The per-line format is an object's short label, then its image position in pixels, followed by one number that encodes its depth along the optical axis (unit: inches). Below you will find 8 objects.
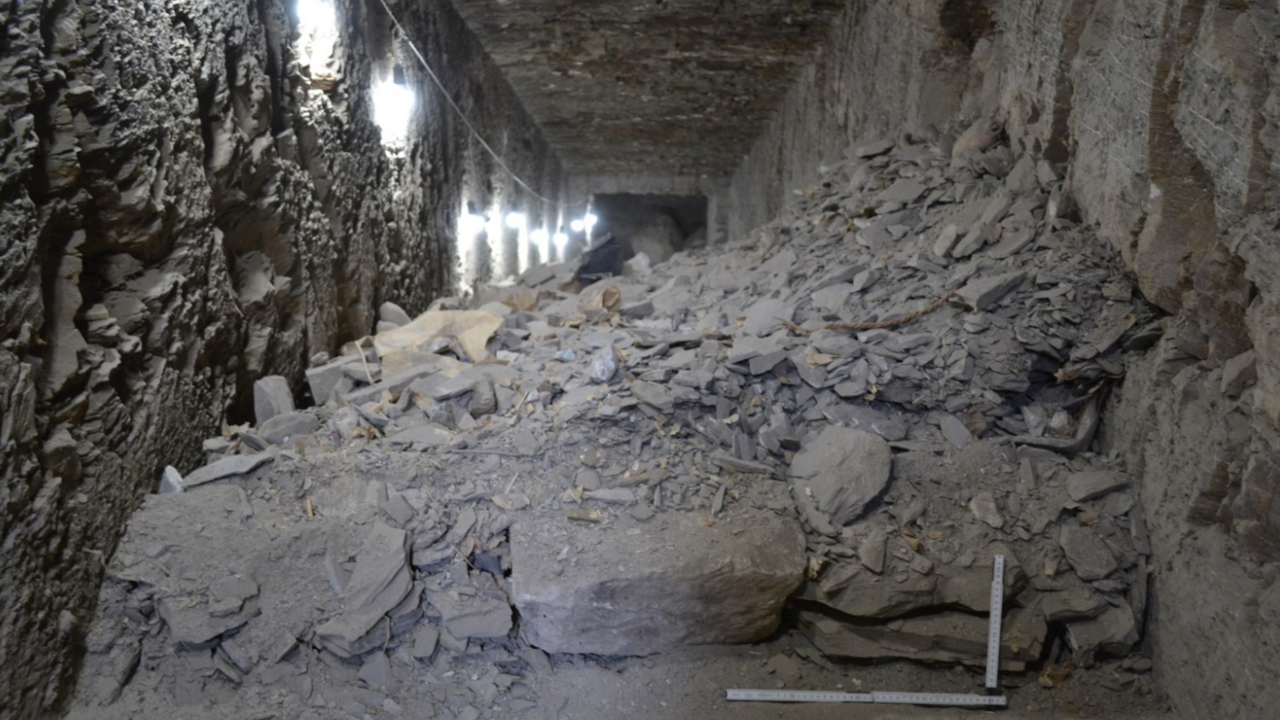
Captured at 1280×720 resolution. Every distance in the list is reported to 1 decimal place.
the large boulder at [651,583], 122.3
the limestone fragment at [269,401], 160.9
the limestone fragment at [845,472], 134.1
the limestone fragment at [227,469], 136.3
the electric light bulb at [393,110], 229.3
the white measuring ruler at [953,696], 121.5
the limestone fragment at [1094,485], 133.3
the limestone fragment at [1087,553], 127.4
